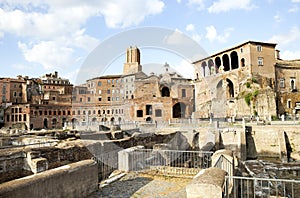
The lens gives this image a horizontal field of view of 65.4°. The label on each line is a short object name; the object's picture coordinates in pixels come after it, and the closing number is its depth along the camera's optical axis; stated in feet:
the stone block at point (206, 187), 14.92
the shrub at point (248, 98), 119.23
